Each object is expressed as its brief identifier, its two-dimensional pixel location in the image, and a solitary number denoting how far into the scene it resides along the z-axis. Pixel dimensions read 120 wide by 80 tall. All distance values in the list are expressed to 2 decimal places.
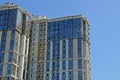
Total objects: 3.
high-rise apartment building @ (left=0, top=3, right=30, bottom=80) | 133.62
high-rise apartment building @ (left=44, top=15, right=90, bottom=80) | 138.12
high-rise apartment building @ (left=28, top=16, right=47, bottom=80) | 142.14
